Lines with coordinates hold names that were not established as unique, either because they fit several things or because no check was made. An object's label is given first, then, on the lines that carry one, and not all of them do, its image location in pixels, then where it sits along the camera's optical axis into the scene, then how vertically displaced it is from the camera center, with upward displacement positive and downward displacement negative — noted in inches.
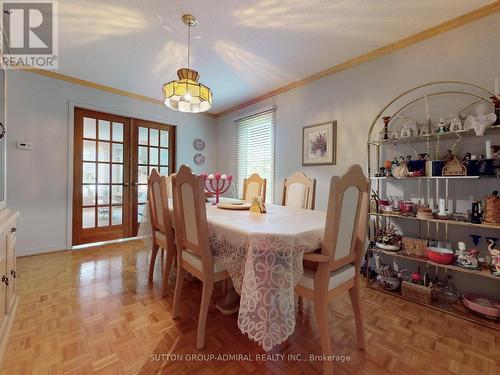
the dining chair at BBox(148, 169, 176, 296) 75.6 -12.4
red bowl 71.3 -20.8
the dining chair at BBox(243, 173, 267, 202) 109.3 +0.1
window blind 146.4 +27.1
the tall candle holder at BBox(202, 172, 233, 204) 86.4 +3.3
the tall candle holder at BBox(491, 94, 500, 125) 66.6 +24.0
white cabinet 53.3 -22.9
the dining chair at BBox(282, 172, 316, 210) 90.0 -1.8
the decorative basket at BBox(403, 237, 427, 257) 79.9 -20.3
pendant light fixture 76.0 +32.5
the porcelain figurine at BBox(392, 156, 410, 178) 82.8 +6.7
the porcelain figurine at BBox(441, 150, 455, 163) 74.4 +10.6
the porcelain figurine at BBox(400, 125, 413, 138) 83.4 +20.6
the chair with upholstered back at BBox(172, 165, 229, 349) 53.7 -13.8
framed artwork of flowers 112.5 +22.6
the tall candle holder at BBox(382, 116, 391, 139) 89.9 +25.2
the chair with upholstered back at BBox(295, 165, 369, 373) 44.8 -13.7
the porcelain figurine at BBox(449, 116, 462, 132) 72.6 +20.5
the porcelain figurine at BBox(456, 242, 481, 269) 68.1 -20.7
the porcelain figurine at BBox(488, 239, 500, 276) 64.2 -19.8
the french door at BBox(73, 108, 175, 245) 133.7 +9.2
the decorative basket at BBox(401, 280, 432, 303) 75.8 -34.9
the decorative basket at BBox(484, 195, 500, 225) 64.5 -5.8
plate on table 76.6 -6.6
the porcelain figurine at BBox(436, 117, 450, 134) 75.0 +20.2
